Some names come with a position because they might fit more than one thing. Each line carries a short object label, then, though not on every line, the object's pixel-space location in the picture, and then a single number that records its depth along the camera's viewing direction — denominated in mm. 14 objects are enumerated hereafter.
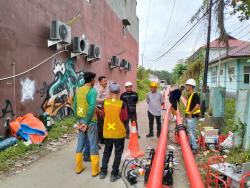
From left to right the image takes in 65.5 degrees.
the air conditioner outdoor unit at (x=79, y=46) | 7615
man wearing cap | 3517
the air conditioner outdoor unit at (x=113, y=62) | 12620
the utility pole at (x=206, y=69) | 8853
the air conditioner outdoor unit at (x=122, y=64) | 14784
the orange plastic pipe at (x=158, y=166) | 2622
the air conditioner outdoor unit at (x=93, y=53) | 9039
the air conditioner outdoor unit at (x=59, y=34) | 6342
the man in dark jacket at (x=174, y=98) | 6463
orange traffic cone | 4314
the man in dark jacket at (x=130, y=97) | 5718
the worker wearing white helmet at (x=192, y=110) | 4755
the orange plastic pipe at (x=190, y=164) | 2611
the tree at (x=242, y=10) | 4682
